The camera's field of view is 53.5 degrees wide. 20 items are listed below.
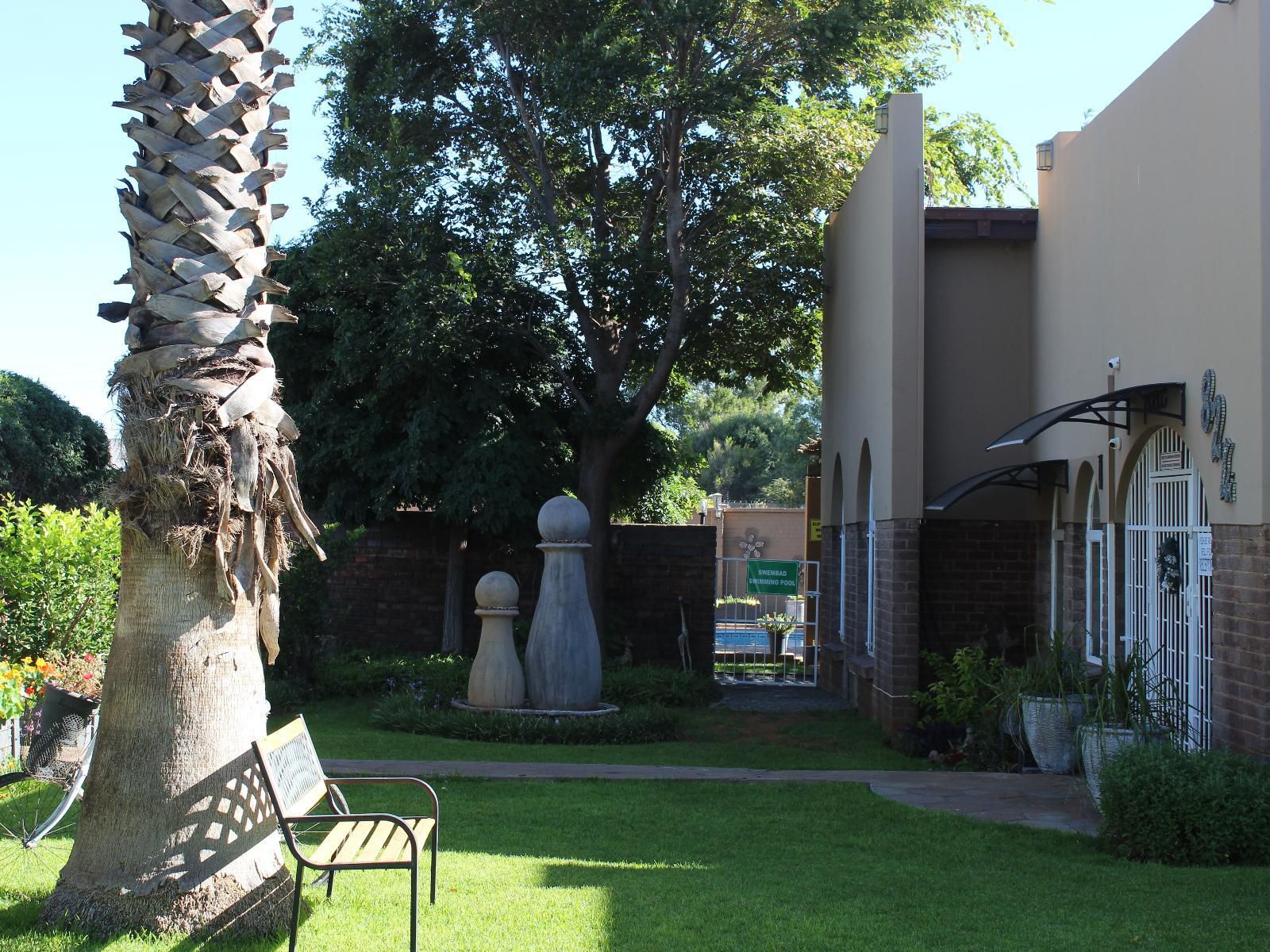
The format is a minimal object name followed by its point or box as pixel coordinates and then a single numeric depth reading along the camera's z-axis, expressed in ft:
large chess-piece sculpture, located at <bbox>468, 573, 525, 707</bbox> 42.91
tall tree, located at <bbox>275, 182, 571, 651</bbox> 54.80
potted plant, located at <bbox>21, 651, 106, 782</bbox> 21.88
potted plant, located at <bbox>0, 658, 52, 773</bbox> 26.37
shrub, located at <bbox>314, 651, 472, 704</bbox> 48.16
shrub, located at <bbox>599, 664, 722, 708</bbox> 49.39
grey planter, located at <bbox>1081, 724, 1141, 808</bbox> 27.07
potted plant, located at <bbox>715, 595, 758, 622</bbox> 100.83
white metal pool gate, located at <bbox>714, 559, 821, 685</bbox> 62.85
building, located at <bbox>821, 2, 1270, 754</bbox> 26.76
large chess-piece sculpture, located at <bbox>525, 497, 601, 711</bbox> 42.83
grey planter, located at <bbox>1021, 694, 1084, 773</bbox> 33.32
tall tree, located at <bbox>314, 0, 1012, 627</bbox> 54.13
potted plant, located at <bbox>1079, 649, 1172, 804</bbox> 27.30
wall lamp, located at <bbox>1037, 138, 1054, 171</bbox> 42.11
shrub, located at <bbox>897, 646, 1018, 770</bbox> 35.70
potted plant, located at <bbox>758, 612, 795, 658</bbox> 66.08
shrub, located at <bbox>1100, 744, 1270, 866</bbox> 23.47
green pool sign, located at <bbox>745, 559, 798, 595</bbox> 61.52
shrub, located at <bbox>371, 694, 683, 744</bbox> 40.04
